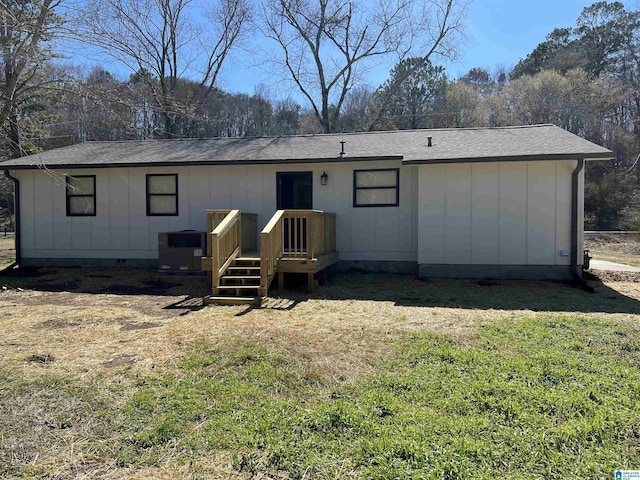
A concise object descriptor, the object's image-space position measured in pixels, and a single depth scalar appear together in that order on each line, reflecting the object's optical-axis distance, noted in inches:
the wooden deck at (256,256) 289.6
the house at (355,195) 344.5
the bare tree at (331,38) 943.7
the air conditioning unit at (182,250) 370.9
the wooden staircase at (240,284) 279.9
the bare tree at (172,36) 710.5
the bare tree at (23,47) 307.0
